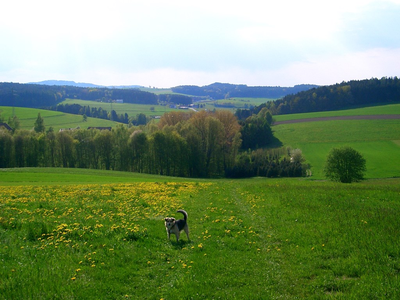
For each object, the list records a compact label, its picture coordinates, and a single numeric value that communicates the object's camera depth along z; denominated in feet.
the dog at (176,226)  42.98
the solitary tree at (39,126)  338.13
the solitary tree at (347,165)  155.22
